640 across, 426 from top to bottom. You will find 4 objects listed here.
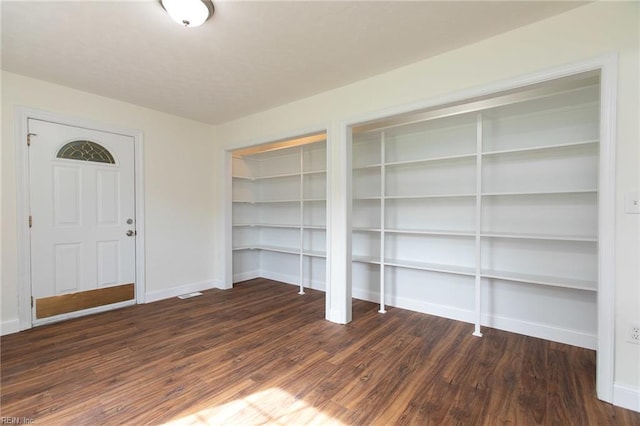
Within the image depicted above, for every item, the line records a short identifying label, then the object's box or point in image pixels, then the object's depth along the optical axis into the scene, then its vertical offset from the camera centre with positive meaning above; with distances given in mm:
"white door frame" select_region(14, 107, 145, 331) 2867 +42
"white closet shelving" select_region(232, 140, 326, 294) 4566 -83
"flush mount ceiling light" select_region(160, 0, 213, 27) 1755 +1237
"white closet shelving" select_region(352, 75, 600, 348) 2576 -64
